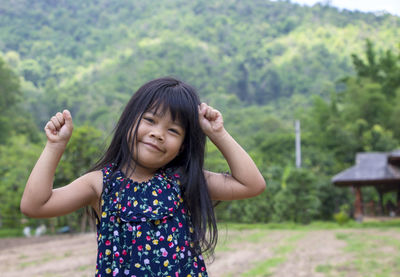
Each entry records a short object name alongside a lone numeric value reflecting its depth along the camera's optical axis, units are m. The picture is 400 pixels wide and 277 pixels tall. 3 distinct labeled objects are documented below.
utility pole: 28.03
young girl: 1.76
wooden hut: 18.91
